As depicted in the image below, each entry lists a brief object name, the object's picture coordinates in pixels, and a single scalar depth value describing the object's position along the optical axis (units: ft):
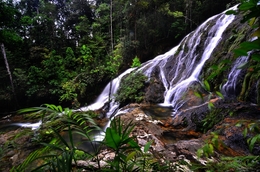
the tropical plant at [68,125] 2.98
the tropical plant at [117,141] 3.04
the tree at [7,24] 18.94
